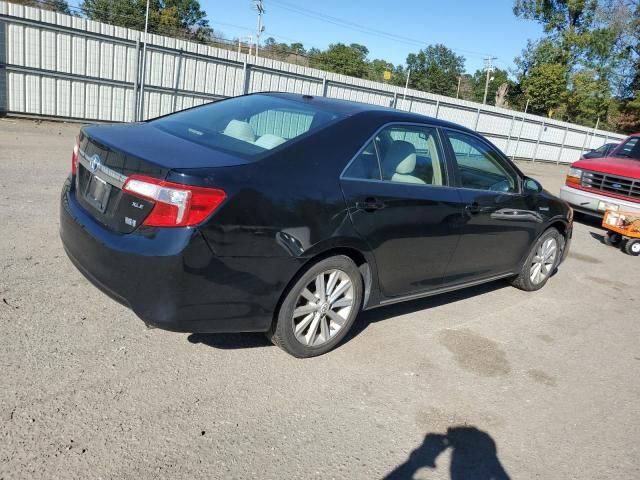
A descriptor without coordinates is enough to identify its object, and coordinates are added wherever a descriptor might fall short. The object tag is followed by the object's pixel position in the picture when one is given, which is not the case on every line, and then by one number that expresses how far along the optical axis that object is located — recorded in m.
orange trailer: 8.20
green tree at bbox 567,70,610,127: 46.56
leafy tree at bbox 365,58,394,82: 80.18
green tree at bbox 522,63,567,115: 46.22
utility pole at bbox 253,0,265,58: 57.41
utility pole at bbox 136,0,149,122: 14.52
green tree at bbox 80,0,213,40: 59.88
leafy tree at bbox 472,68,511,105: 85.69
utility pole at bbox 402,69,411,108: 20.36
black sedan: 2.90
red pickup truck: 9.34
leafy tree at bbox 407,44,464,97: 98.75
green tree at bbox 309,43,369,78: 74.04
